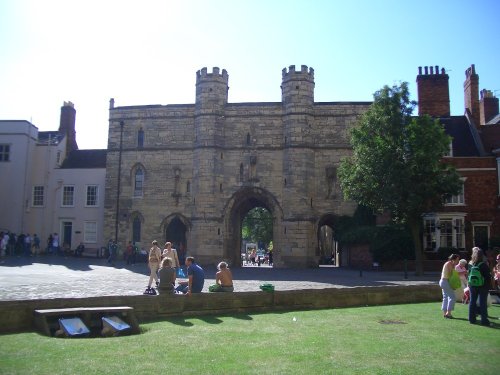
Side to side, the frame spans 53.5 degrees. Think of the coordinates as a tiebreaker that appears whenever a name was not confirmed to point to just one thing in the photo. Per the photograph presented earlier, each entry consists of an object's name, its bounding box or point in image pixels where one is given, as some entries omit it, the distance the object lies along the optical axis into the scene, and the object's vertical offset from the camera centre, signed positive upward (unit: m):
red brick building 31.56 +2.79
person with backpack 11.17 -0.88
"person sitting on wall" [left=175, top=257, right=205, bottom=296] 13.35 -0.98
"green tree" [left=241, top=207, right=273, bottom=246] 68.31 +2.27
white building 39.88 +3.91
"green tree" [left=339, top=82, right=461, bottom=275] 25.19 +4.25
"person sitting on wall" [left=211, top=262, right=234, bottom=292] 13.30 -1.03
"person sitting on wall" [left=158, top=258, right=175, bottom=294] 12.77 -0.92
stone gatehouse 35.41 +5.46
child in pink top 15.02 -0.72
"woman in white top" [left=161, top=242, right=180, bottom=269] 16.67 -0.43
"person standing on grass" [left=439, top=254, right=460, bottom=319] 12.20 -1.15
